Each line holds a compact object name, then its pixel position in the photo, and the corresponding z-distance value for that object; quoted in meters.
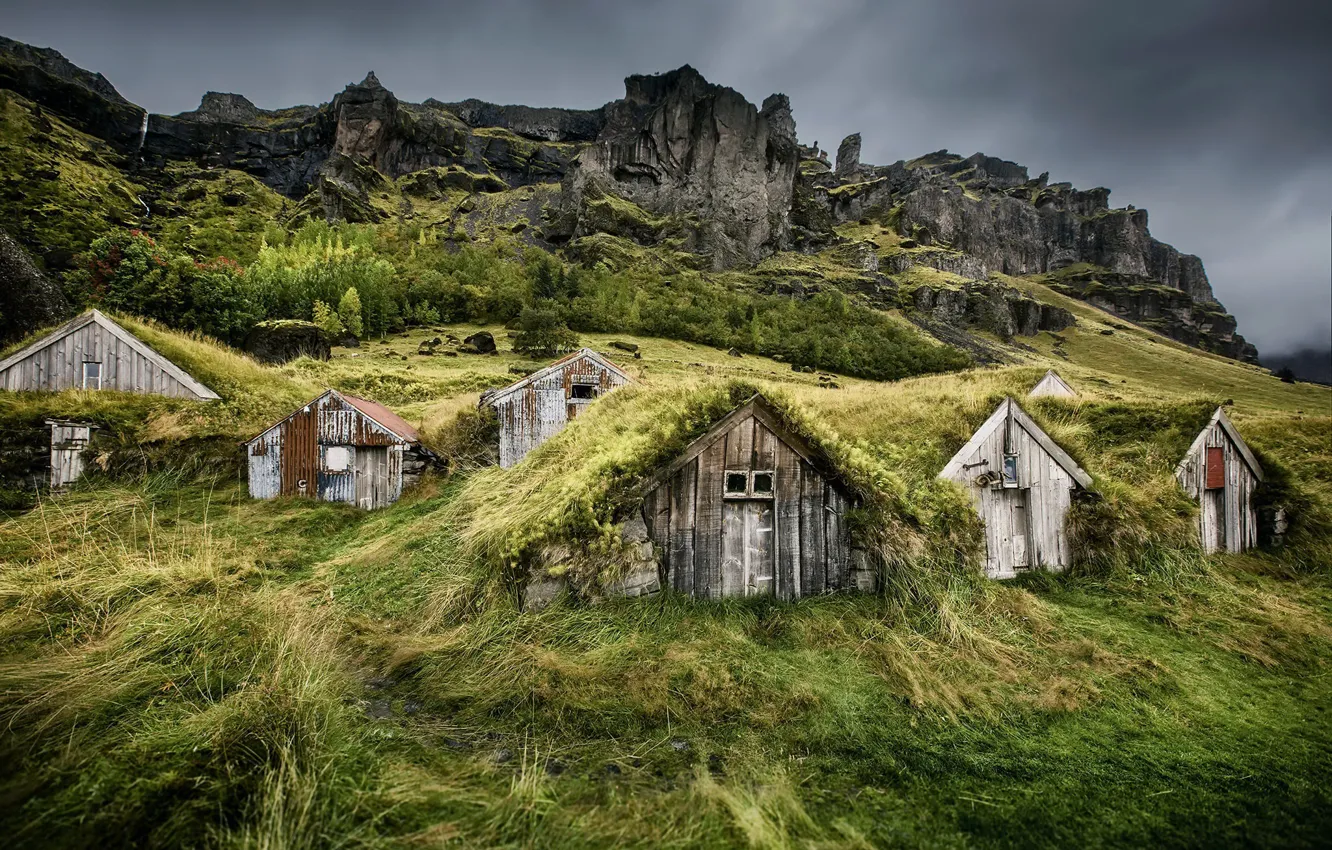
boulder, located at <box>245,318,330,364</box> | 32.75
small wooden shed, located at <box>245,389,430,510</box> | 14.75
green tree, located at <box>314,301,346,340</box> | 43.01
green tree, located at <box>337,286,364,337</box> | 46.00
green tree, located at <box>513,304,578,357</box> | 45.84
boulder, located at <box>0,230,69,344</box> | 21.30
